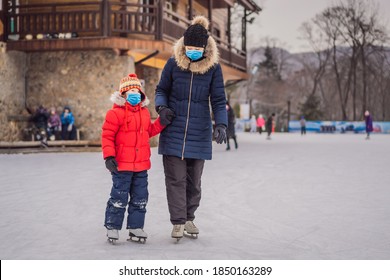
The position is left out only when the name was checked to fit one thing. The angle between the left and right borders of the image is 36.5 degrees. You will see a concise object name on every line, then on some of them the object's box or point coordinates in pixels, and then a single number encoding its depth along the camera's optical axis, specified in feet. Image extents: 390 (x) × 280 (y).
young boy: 14.88
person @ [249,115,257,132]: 141.38
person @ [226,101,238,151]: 56.34
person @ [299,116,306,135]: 119.75
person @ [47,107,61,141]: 54.80
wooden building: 53.36
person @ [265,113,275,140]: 90.56
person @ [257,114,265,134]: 127.65
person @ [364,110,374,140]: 98.48
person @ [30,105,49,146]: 54.29
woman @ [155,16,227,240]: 15.23
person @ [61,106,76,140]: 54.95
